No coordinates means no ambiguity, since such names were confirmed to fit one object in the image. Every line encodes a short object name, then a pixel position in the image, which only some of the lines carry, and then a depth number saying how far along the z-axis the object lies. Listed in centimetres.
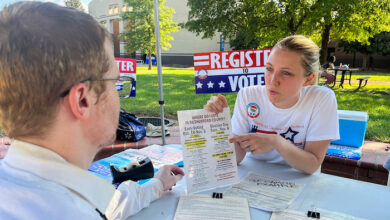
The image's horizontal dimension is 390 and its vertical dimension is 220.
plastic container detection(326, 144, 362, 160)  287
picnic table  1065
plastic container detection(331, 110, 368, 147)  282
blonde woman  156
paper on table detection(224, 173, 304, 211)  117
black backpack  359
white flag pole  263
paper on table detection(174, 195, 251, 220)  108
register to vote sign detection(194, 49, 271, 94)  307
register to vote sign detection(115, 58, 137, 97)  300
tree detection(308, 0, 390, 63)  962
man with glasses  54
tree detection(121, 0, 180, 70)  2267
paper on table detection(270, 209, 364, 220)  107
